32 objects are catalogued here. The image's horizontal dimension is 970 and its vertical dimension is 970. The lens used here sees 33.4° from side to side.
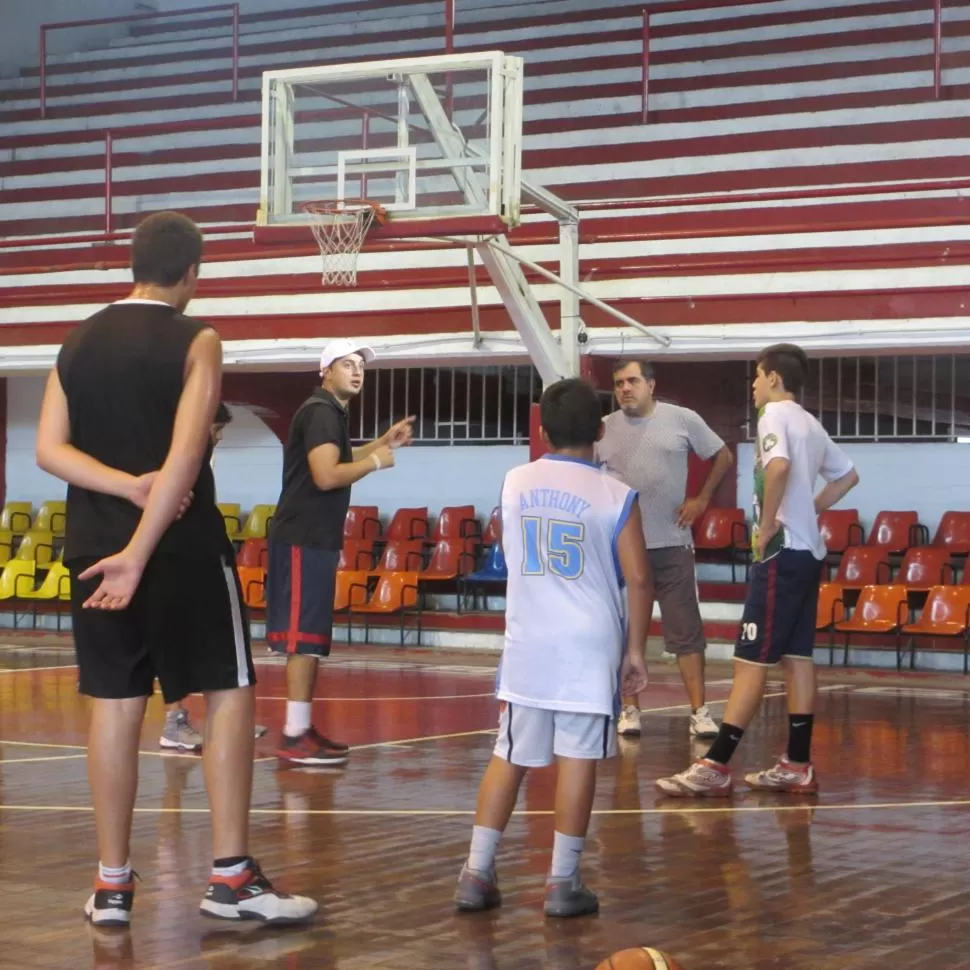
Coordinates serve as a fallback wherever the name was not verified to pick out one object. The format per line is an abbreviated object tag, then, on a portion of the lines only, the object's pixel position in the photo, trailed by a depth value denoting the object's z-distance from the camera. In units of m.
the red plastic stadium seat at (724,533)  15.38
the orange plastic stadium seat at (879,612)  12.88
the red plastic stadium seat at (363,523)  17.44
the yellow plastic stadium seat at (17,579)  16.88
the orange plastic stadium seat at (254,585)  15.80
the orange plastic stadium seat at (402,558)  16.25
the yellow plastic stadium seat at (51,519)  18.80
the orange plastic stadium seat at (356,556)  16.44
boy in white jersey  4.59
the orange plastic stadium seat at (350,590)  15.33
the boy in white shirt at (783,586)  6.70
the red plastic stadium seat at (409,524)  17.17
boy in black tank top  4.36
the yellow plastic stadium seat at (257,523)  18.03
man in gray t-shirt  8.38
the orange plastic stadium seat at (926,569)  13.66
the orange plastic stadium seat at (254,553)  16.88
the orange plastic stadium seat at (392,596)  15.15
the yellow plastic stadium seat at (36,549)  17.81
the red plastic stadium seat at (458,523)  16.77
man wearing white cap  7.38
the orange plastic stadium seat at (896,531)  14.84
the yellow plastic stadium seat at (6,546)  18.39
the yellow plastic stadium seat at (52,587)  16.73
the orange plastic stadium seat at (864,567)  14.00
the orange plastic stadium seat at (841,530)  15.05
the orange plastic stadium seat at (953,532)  14.48
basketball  2.96
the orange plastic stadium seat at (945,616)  12.55
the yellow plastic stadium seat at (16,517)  19.05
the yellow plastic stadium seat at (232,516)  18.38
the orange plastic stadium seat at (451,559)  15.88
